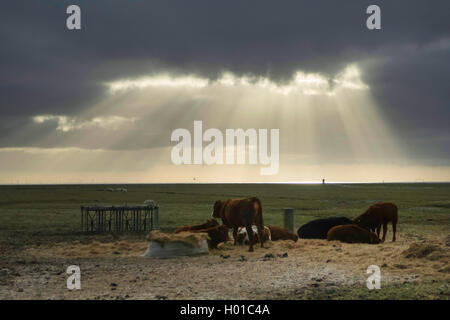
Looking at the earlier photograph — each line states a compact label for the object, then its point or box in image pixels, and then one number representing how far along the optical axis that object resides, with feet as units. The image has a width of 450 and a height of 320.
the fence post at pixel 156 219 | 74.18
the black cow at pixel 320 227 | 58.95
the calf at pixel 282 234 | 56.29
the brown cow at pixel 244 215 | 50.14
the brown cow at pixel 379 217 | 54.54
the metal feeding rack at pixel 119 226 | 71.97
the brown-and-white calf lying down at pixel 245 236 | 52.24
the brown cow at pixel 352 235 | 52.29
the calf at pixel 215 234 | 49.49
